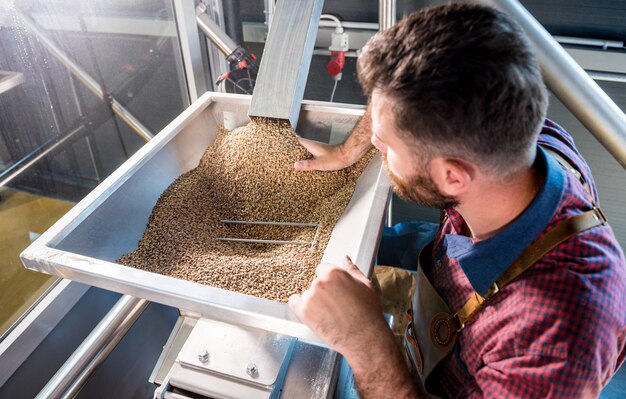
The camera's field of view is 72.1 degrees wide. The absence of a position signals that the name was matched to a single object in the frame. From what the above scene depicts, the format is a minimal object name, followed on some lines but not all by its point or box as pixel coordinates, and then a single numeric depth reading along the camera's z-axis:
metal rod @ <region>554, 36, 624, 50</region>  1.66
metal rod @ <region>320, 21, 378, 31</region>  1.86
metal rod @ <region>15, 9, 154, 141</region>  1.15
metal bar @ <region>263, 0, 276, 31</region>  1.68
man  0.60
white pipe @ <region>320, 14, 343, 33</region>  1.76
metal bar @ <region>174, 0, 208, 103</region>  1.37
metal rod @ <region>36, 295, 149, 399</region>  0.92
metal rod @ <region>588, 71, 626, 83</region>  1.70
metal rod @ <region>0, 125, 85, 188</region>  1.25
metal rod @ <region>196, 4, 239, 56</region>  1.42
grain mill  0.73
